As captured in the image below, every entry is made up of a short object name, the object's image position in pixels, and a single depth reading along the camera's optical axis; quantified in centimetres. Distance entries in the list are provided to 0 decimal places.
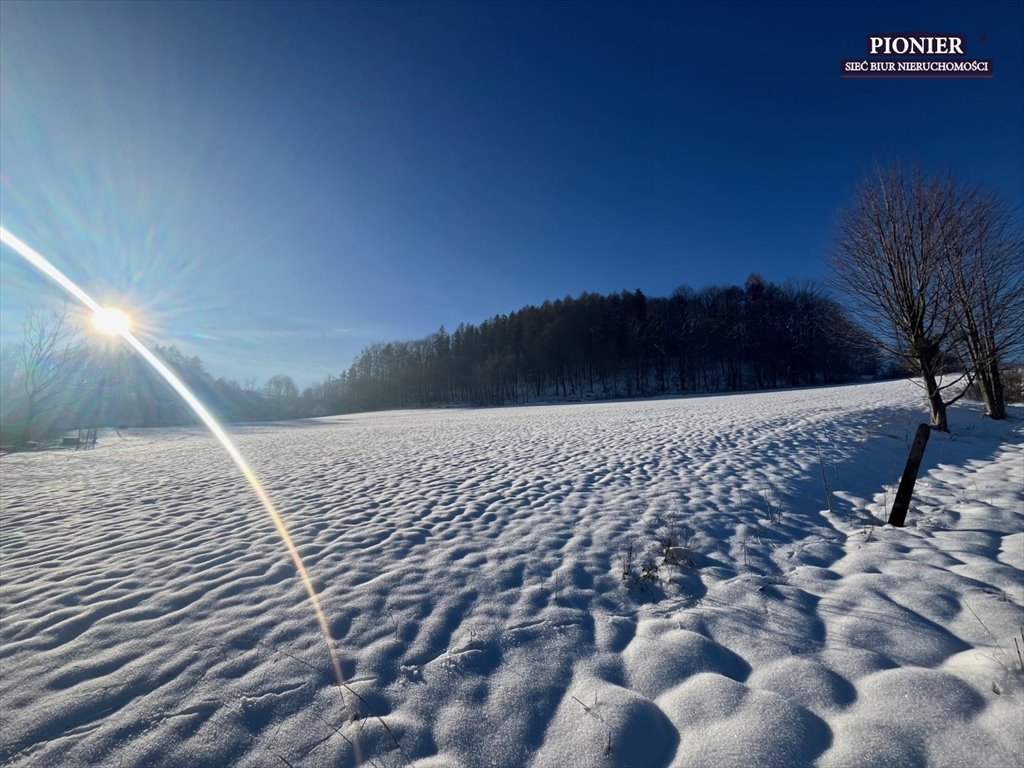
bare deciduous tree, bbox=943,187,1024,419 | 933
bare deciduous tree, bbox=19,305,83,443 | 1788
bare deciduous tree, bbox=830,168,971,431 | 935
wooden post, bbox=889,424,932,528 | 470
